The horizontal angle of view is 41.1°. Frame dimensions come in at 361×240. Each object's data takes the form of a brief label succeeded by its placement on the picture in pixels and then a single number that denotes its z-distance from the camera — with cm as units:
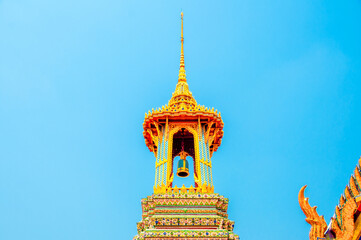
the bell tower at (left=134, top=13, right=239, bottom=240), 1702
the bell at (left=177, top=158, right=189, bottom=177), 2173
